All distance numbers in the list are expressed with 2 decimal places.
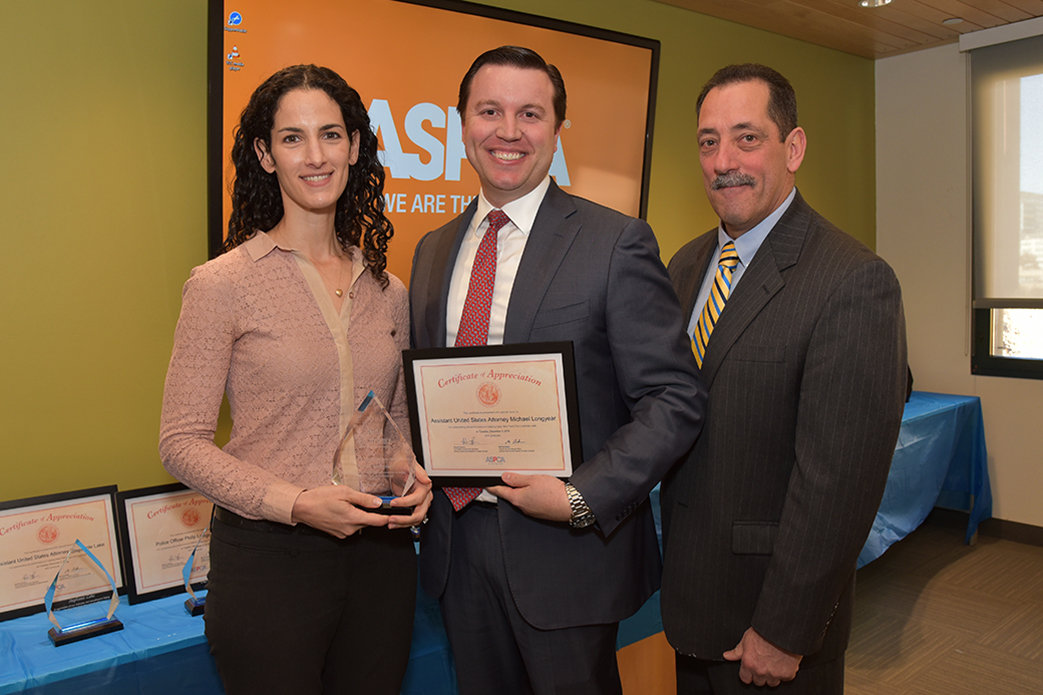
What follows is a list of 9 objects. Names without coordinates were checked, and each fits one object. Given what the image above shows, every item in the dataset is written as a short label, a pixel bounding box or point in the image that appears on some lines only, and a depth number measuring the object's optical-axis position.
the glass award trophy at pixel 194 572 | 2.04
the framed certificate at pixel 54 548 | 2.03
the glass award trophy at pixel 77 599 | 1.87
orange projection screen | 2.33
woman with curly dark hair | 1.37
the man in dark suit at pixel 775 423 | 1.34
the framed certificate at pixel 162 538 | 2.16
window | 4.43
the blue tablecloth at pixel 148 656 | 1.74
